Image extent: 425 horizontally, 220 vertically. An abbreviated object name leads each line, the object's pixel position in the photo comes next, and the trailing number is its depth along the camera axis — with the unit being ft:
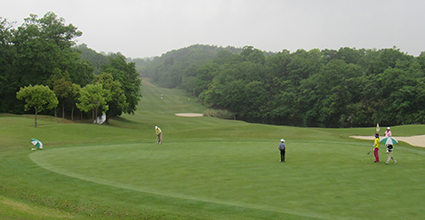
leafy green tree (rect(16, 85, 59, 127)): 137.49
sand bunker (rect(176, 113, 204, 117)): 282.77
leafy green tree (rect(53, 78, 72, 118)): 170.09
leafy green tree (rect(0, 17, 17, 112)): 180.24
